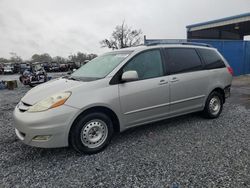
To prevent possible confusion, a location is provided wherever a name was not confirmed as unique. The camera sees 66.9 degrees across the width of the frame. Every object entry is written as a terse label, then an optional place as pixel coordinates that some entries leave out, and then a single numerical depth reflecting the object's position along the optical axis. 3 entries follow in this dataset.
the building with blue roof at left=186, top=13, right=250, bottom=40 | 13.69
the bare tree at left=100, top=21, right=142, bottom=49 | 43.72
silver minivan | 2.74
